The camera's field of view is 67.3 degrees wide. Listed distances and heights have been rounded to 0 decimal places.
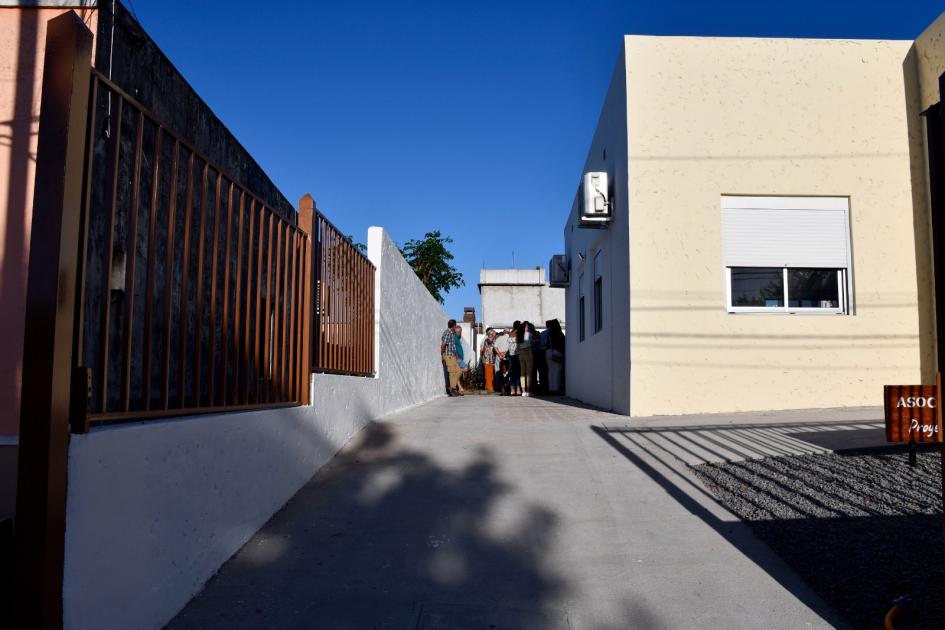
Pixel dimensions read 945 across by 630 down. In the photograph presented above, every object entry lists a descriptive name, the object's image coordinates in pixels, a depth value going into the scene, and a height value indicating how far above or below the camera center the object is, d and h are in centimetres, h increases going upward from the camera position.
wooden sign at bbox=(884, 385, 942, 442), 488 -41
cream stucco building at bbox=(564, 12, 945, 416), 857 +164
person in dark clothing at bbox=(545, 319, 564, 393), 1792 +1
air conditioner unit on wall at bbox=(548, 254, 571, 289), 1675 +198
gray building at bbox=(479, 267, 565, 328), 3494 +270
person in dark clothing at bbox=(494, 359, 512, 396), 1658 -50
